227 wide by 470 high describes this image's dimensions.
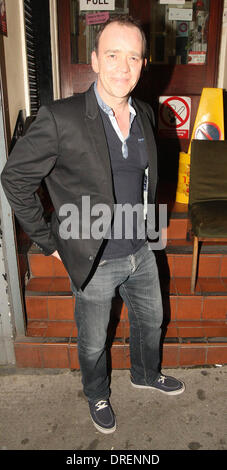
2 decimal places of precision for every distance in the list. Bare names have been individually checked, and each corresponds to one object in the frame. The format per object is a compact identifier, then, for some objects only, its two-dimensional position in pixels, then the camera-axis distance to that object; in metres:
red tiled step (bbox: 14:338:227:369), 2.41
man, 1.49
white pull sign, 3.58
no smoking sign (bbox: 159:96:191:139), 3.89
